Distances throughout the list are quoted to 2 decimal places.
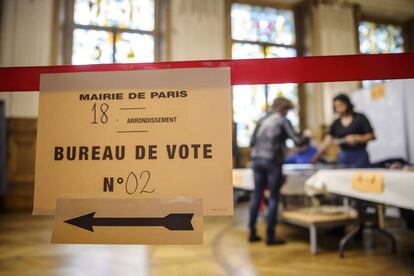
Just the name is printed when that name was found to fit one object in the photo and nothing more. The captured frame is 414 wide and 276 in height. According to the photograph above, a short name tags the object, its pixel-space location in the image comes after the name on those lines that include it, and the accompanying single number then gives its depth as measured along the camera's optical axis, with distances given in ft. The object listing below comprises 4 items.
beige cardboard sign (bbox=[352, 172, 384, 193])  5.01
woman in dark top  7.86
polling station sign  2.26
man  8.23
